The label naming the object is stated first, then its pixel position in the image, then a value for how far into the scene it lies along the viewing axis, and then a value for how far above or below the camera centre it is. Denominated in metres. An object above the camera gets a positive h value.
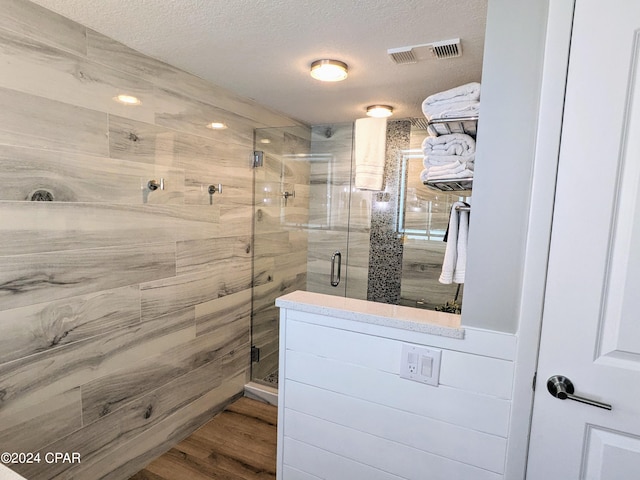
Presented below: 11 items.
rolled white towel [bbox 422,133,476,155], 1.23 +0.27
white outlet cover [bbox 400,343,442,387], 1.20 -0.53
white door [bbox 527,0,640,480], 0.93 -0.09
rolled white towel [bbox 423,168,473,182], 1.20 +0.16
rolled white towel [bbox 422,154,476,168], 1.22 +0.22
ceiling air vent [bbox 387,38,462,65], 1.63 +0.83
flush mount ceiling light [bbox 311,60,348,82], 1.85 +0.80
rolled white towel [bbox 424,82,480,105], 1.17 +0.44
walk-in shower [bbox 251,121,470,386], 2.91 -0.13
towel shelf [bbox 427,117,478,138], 1.19 +0.34
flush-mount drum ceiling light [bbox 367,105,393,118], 2.64 +0.83
